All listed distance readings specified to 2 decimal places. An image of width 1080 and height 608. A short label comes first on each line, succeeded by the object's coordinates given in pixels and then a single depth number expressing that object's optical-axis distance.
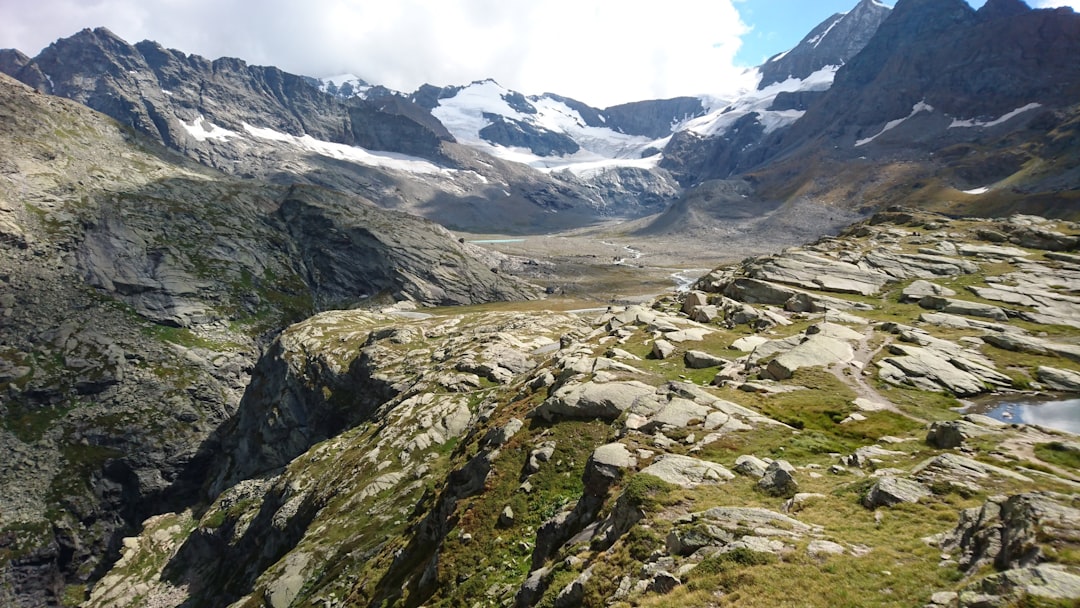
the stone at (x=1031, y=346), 32.47
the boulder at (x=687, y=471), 17.89
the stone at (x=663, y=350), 35.22
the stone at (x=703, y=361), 33.09
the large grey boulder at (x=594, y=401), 25.84
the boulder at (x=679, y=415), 22.84
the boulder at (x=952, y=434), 19.75
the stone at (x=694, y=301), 48.90
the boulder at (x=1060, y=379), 28.27
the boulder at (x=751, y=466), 18.41
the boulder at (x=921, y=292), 47.87
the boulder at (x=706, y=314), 45.05
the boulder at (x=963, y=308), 40.34
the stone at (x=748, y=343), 36.41
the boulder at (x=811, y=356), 29.73
